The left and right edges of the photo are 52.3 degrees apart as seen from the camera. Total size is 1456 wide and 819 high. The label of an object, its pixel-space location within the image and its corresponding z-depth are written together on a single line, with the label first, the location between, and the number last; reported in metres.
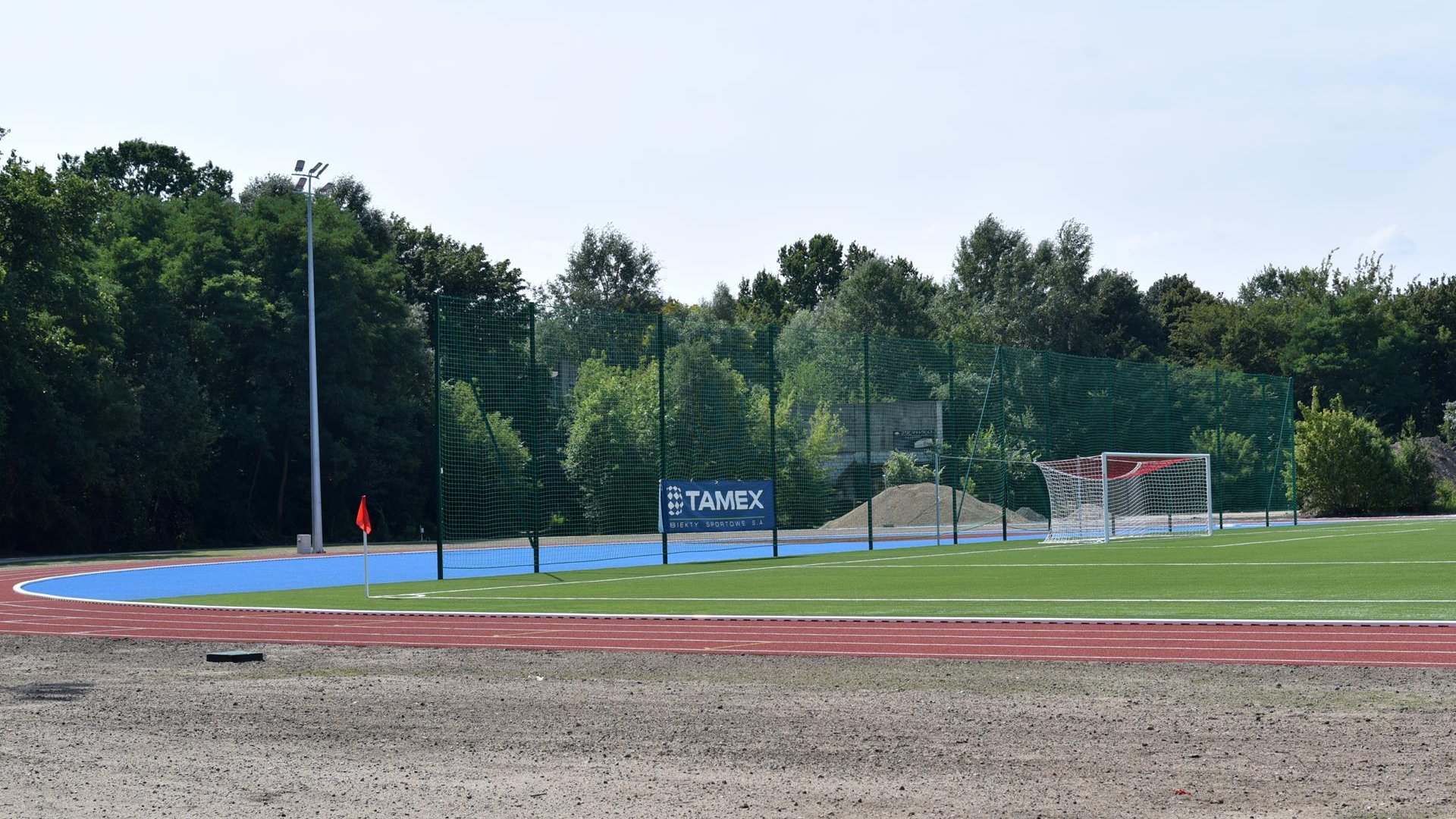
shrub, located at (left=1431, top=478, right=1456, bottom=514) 49.06
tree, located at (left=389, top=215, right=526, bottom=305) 68.25
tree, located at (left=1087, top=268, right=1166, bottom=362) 74.75
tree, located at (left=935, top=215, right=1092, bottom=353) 71.44
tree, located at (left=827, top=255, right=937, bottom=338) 71.38
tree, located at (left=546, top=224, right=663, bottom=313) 72.69
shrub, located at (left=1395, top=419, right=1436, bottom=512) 48.50
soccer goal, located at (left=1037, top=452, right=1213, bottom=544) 32.50
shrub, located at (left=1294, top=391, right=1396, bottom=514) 47.84
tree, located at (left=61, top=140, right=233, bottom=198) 62.72
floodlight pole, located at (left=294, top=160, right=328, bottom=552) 36.88
